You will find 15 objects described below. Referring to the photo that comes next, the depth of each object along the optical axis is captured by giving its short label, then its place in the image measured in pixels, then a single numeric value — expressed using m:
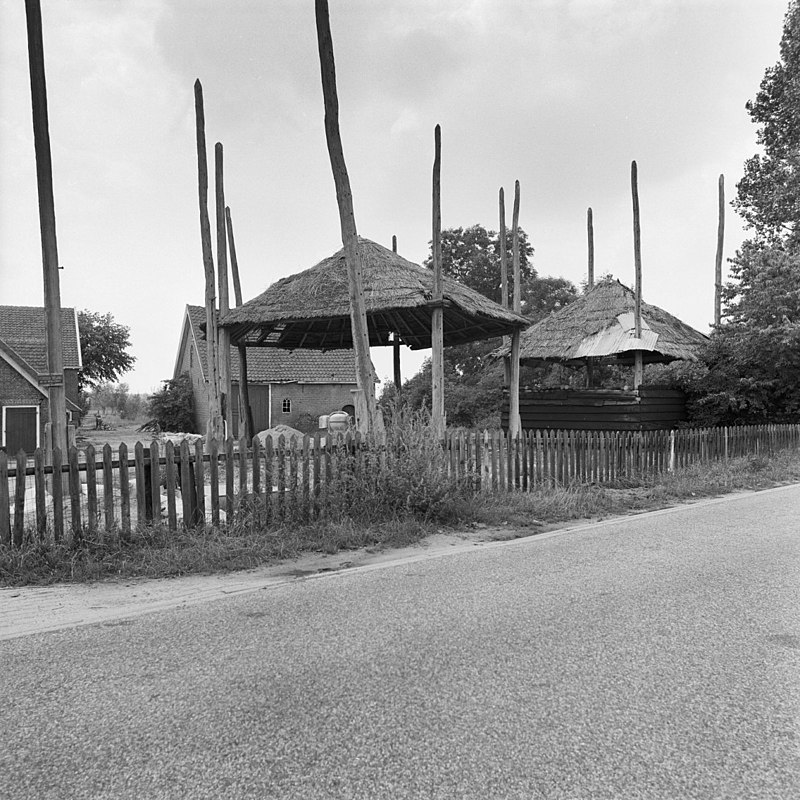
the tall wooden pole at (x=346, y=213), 8.88
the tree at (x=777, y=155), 23.72
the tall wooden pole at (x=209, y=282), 12.06
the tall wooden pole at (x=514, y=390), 13.18
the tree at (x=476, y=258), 42.72
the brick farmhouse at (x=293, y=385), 31.30
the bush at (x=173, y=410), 33.50
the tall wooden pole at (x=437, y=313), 10.65
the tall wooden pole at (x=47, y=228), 7.90
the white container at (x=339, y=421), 22.05
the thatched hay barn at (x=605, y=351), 17.48
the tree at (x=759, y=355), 16.78
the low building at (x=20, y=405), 23.34
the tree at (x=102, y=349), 45.56
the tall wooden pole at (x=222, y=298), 12.26
